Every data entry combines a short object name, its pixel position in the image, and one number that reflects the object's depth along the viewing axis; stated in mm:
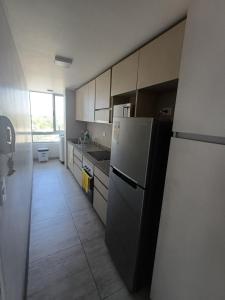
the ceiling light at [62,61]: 2041
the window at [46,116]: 5102
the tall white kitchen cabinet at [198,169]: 745
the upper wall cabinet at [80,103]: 3695
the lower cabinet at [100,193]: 2072
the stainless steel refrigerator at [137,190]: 1158
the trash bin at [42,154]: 5023
